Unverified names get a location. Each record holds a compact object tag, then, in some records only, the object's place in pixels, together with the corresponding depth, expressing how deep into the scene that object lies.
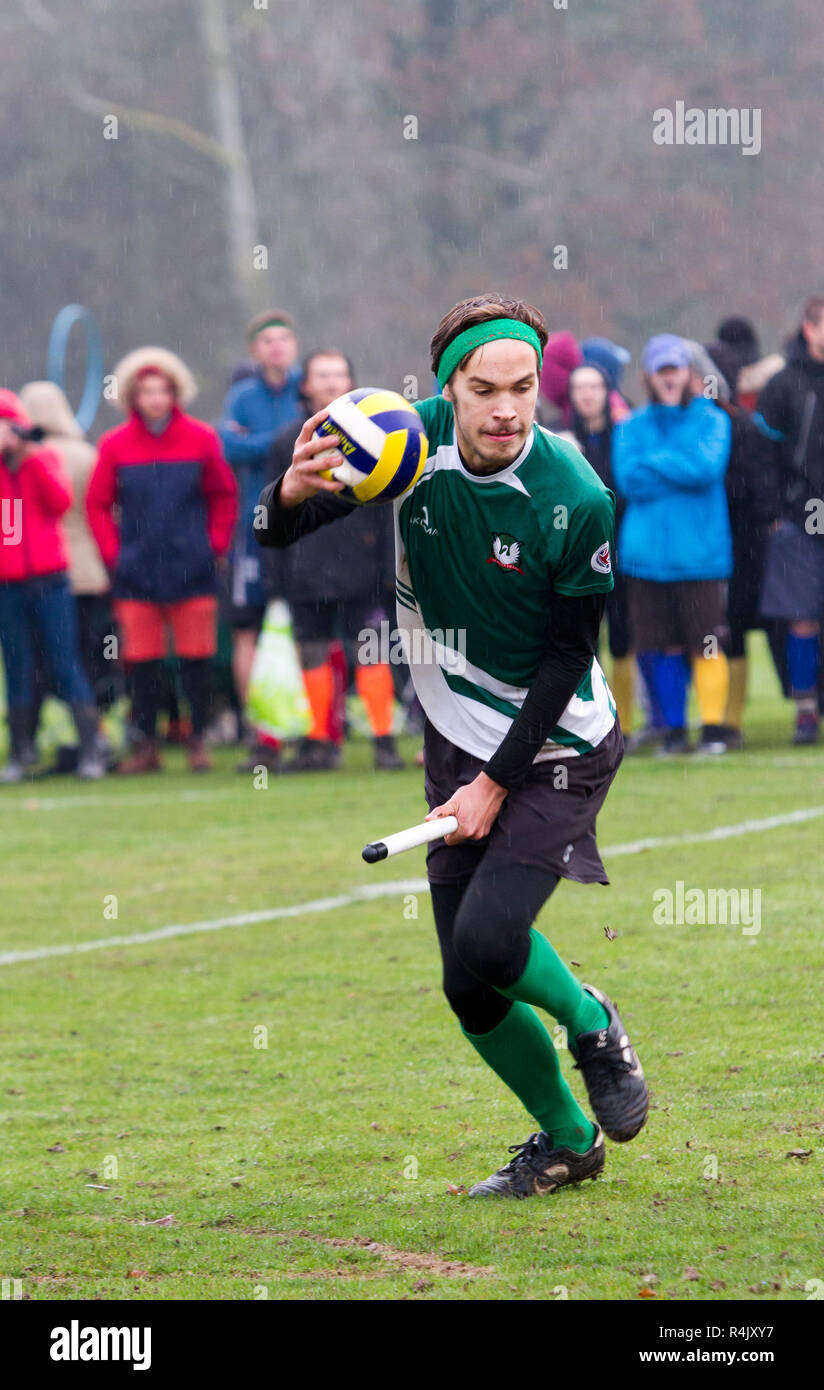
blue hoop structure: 19.81
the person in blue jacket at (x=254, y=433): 12.49
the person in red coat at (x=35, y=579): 12.33
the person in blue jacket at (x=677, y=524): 11.55
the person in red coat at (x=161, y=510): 12.23
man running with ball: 4.42
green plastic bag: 11.98
